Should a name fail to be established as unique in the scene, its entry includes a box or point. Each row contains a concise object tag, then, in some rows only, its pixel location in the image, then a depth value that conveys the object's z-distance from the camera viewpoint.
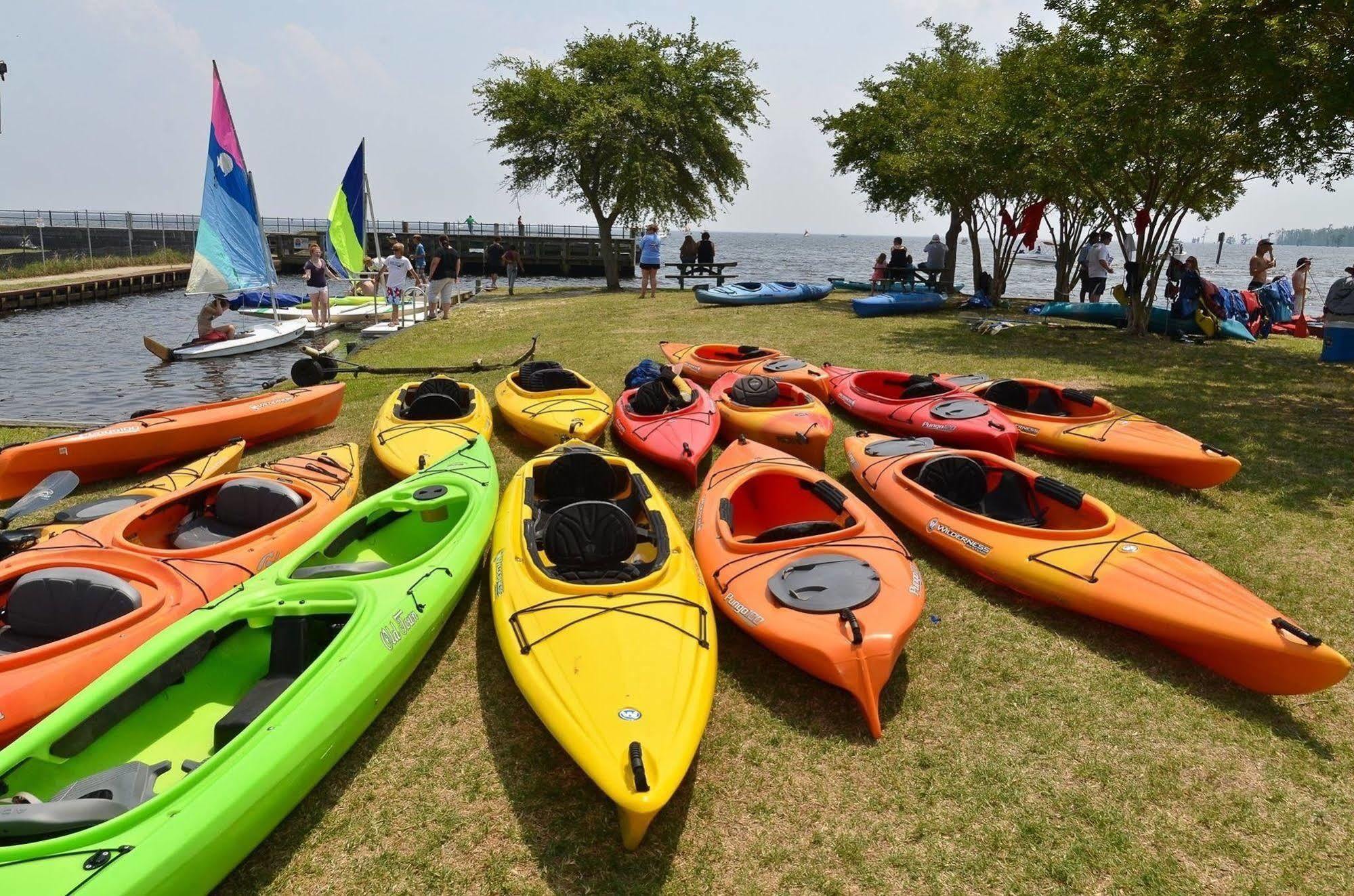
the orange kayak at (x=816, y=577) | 3.96
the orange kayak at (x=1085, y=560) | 4.09
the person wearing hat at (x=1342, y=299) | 12.36
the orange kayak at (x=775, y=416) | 7.44
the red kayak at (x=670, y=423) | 7.15
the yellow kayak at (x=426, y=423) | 7.05
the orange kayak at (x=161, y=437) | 7.00
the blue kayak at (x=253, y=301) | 24.57
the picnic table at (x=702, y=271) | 24.58
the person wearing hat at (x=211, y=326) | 15.60
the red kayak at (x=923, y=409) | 7.48
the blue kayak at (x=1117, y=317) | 14.29
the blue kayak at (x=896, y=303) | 17.89
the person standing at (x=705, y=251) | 24.55
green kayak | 2.70
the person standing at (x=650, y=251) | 20.61
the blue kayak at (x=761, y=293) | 19.83
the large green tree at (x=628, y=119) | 23.89
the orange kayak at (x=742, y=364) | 9.41
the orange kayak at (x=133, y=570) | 3.82
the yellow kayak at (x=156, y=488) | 5.40
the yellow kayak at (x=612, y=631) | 3.18
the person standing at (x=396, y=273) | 17.48
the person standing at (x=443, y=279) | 18.72
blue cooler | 11.95
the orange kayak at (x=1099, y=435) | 6.63
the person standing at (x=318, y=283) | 17.80
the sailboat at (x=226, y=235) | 15.05
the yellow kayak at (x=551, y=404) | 7.84
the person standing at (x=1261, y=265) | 16.41
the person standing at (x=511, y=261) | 26.66
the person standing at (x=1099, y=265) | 17.69
